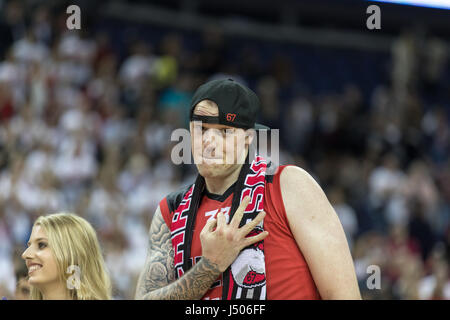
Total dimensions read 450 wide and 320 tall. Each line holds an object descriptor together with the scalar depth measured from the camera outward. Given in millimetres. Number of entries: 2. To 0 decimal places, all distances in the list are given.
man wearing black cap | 5215
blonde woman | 6555
